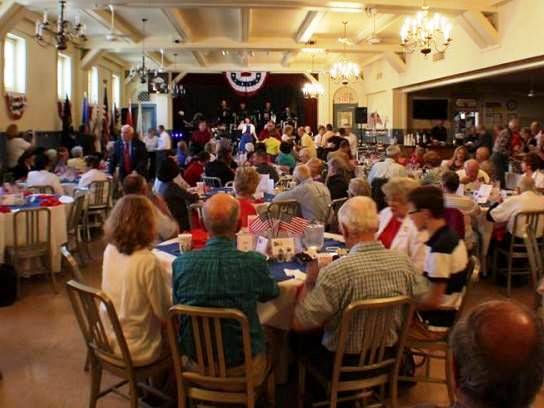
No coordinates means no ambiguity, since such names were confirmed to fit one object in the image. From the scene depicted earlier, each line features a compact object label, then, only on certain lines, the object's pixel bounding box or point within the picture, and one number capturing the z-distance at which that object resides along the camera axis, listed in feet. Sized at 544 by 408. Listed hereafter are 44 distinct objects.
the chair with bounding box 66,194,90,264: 20.34
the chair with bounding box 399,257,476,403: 10.09
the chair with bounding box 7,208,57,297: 17.58
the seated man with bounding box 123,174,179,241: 15.08
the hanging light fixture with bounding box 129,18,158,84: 41.18
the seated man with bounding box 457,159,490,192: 22.67
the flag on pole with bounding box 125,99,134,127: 57.88
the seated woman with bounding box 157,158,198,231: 18.22
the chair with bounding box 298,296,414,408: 8.19
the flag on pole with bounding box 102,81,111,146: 49.16
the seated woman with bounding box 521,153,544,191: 21.02
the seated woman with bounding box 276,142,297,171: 30.83
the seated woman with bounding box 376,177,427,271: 11.19
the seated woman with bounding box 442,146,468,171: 27.71
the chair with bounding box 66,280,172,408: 8.70
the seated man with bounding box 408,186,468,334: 9.89
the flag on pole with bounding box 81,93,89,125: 44.21
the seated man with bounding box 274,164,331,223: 18.53
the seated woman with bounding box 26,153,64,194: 23.12
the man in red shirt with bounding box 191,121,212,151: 44.98
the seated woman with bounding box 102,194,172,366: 9.12
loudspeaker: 58.88
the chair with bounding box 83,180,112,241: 24.44
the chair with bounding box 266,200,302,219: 17.94
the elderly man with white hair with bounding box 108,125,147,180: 31.14
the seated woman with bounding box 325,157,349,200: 22.20
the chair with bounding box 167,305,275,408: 7.87
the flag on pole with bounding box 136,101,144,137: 64.73
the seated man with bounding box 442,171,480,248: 17.51
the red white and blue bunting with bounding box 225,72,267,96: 62.69
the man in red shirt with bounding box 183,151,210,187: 24.97
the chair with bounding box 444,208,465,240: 14.87
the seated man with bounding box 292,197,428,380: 8.49
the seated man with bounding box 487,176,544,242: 17.40
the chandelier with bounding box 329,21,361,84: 45.24
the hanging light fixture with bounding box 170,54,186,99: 54.03
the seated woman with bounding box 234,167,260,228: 15.78
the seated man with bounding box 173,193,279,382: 8.22
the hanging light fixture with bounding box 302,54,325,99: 57.41
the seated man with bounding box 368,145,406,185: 24.80
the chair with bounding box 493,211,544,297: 17.06
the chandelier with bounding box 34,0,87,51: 22.91
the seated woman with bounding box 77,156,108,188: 25.31
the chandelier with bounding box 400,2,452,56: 26.22
